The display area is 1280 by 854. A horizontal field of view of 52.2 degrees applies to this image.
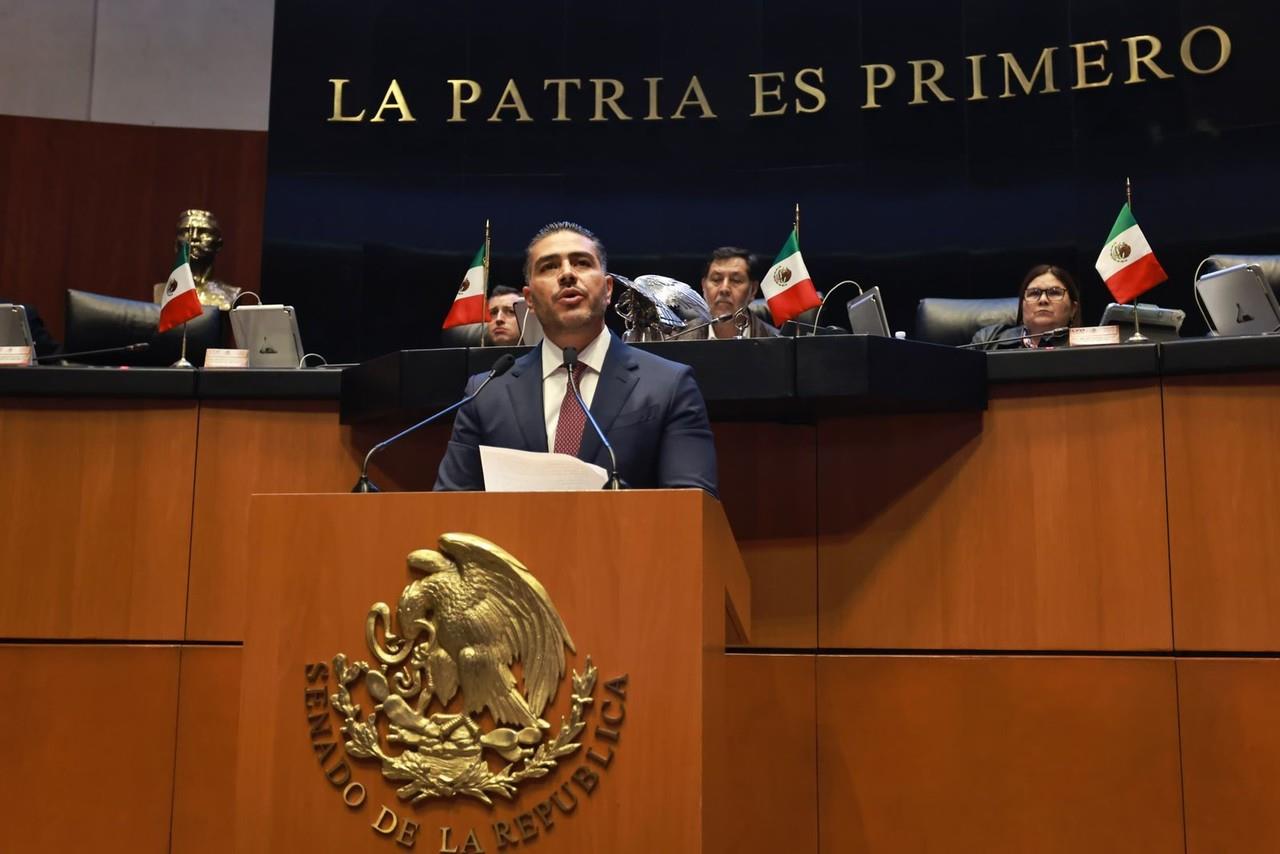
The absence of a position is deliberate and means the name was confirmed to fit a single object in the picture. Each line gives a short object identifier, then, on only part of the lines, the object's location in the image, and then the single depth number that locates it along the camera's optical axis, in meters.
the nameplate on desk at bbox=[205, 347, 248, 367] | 4.03
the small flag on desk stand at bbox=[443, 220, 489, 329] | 4.71
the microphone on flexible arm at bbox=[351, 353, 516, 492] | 2.62
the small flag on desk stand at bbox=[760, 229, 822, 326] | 4.48
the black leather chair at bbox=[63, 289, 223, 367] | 5.29
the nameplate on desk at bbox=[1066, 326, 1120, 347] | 3.51
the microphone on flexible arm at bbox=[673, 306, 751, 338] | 3.98
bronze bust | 6.47
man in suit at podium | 2.77
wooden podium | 2.02
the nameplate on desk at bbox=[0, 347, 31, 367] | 4.05
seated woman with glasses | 4.65
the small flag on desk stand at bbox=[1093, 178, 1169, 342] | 4.01
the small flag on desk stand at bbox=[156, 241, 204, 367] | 4.64
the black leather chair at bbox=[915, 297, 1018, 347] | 5.33
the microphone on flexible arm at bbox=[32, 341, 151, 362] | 4.38
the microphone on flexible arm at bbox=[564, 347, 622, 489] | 2.41
